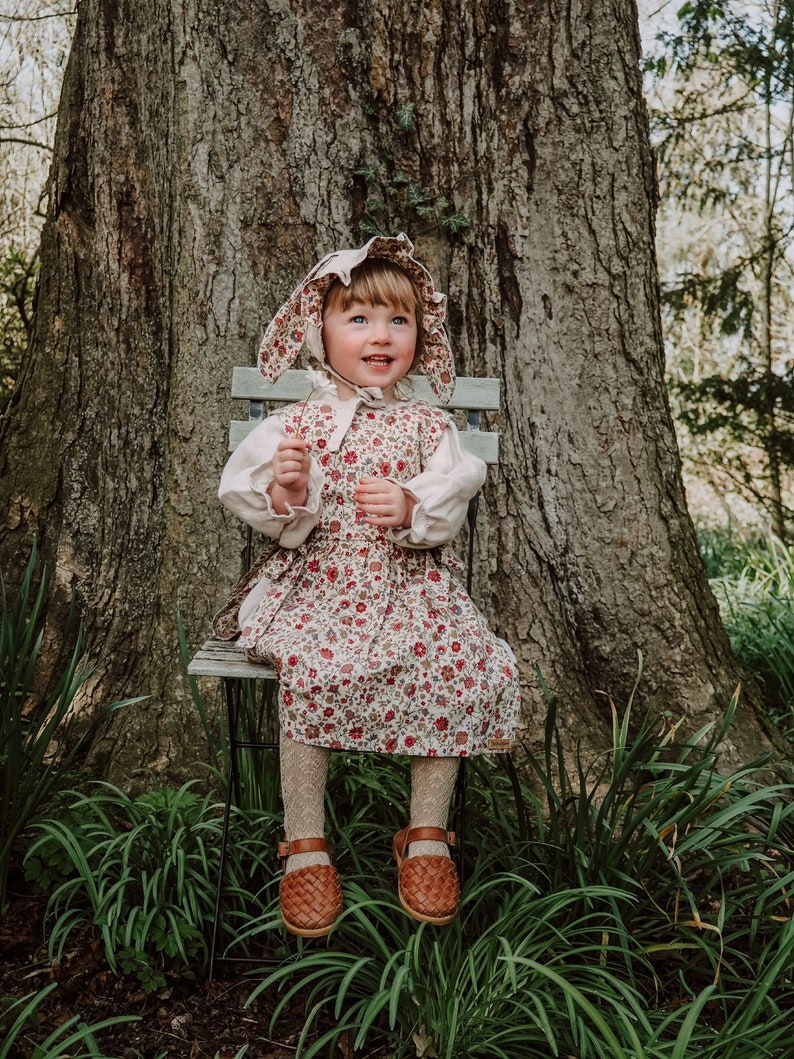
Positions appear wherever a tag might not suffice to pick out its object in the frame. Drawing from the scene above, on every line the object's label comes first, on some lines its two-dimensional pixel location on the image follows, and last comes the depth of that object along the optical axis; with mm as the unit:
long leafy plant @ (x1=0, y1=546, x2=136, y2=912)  2389
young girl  2176
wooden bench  2723
